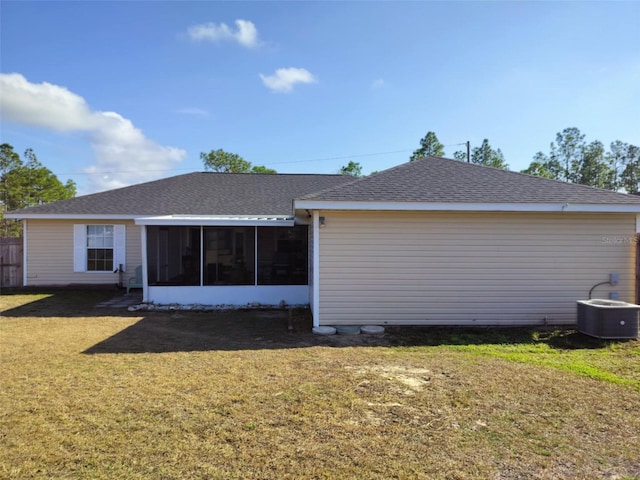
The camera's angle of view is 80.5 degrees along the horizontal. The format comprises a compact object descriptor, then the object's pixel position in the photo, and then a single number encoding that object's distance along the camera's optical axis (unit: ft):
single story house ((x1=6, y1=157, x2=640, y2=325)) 26.18
